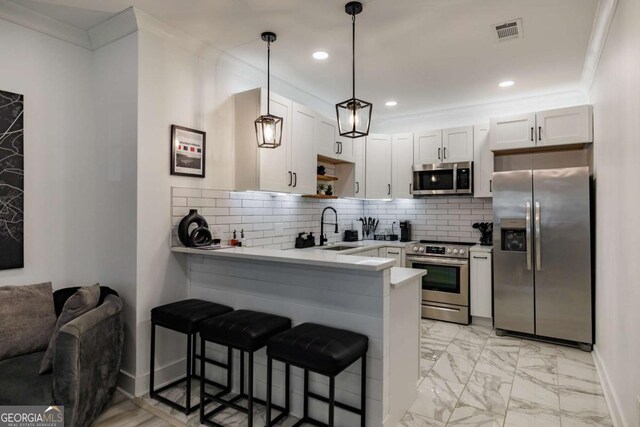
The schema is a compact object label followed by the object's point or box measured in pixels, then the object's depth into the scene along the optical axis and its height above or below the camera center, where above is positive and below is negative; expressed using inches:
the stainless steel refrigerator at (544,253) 139.3 -15.4
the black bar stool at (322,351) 71.4 -28.2
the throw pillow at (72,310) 82.7 -23.4
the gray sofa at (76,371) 77.4 -36.1
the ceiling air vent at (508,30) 108.0 +57.9
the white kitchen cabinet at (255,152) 128.0 +23.3
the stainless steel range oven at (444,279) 171.2 -31.4
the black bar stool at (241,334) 83.3 -28.5
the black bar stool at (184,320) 94.7 -28.5
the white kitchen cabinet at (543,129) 148.1 +38.3
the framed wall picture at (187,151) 113.5 +20.9
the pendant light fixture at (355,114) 93.6 +27.1
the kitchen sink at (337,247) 178.0 -16.1
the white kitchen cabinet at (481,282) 165.6 -31.0
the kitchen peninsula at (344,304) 82.4 -23.2
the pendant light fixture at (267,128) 113.1 +27.7
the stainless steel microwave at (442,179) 181.9 +19.3
